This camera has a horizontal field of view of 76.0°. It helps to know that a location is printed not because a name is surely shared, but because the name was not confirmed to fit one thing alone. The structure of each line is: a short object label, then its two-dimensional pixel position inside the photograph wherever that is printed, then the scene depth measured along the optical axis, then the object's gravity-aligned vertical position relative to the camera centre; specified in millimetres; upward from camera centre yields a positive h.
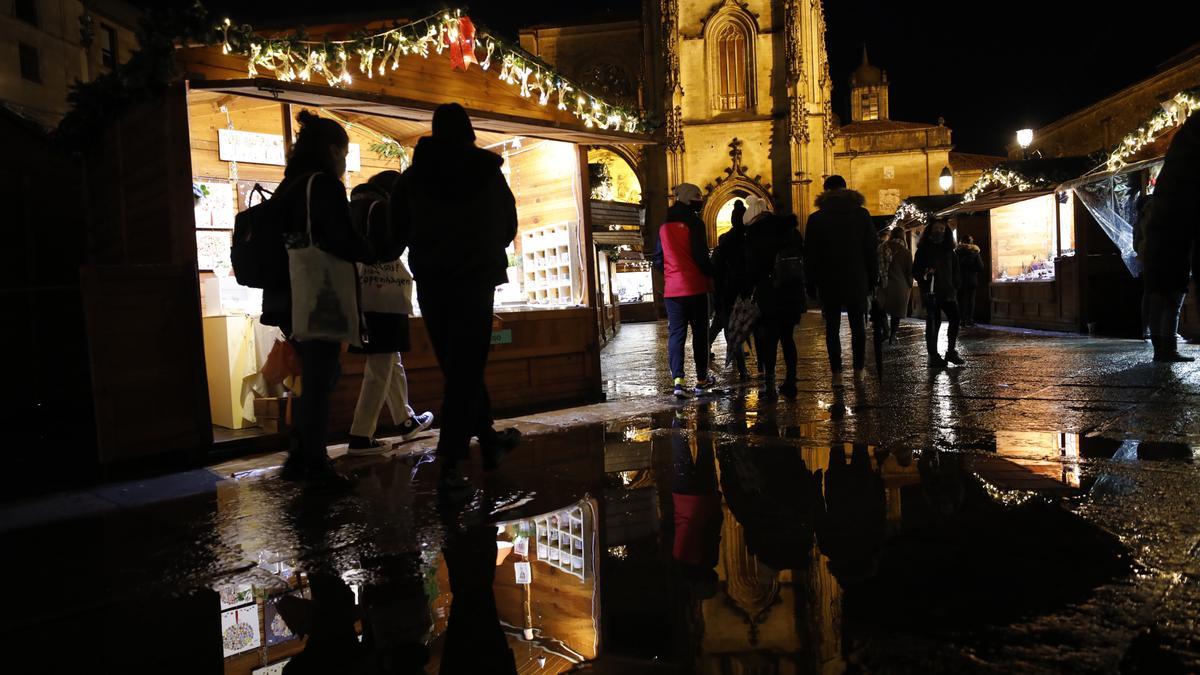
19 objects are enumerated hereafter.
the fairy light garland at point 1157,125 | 10625 +2246
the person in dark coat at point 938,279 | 9234 +102
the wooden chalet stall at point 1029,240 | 14906 +946
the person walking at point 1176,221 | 2834 +206
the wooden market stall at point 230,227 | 5324 +795
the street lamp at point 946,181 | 23719 +3277
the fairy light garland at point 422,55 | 5965 +2188
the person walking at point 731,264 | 8047 +364
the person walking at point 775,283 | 7320 +118
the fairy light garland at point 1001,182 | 15404 +2205
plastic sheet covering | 12031 +1016
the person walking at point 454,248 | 4098 +341
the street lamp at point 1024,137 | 20812 +3971
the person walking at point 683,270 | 7438 +285
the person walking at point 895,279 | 10992 +159
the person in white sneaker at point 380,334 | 5430 -141
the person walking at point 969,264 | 15172 +429
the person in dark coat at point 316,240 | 4336 +440
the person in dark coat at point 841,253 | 7602 +394
